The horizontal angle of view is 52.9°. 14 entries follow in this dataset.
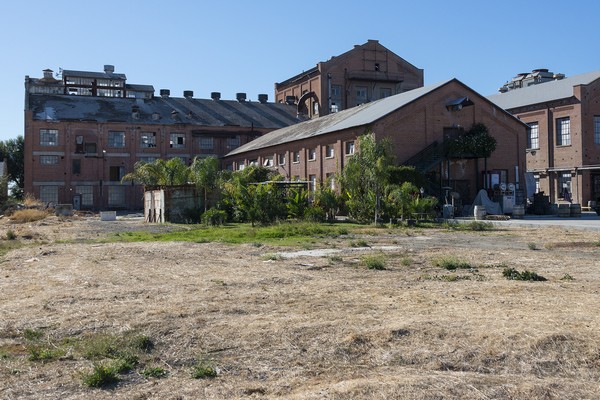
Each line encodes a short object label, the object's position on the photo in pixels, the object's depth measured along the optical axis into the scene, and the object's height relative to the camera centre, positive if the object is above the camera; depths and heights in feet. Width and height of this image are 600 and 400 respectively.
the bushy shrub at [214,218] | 96.94 -1.66
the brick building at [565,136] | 145.79 +16.98
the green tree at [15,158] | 239.30 +20.74
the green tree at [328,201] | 101.72 +0.90
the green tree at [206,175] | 108.99 +5.93
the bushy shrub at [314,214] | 95.81 -1.22
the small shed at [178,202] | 110.42 +1.09
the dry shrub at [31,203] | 147.66 +1.66
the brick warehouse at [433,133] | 121.08 +15.20
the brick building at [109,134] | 184.75 +24.21
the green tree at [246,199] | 93.30 +1.40
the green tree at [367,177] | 93.56 +4.65
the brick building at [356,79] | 204.74 +44.15
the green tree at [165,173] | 121.80 +7.27
